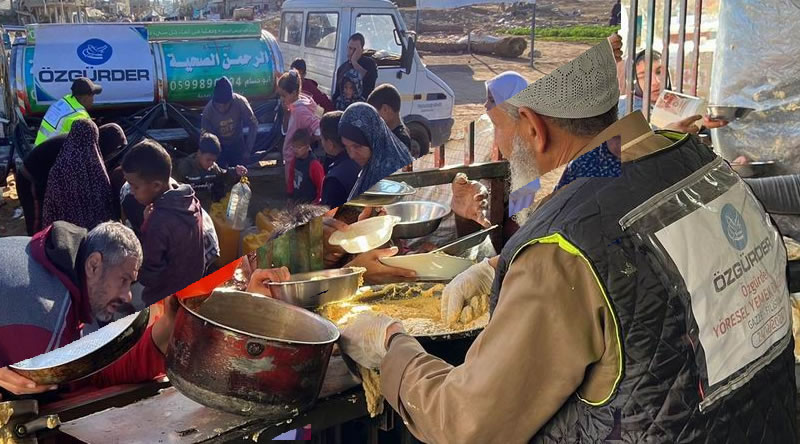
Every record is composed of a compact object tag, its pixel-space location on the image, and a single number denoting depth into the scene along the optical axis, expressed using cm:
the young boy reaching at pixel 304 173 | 120
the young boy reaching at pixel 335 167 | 125
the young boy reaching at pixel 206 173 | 109
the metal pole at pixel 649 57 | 208
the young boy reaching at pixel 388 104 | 128
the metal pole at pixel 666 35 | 216
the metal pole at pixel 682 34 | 245
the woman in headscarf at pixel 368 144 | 127
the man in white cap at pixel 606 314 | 126
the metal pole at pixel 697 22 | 256
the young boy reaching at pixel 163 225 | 108
